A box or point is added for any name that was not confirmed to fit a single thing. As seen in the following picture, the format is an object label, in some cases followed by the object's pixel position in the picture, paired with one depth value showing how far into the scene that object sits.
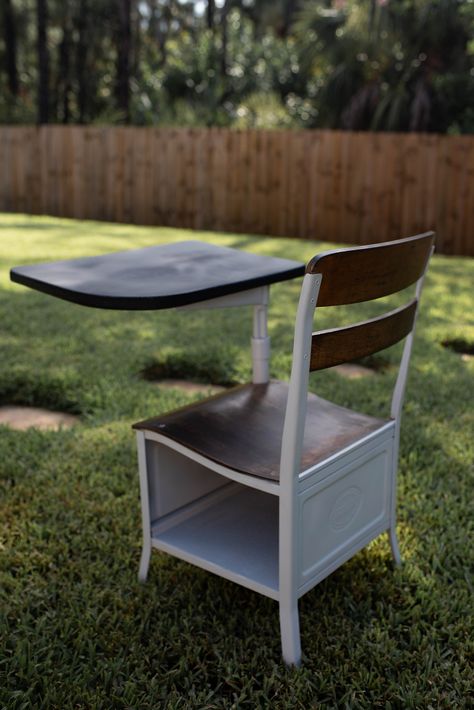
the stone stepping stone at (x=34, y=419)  3.41
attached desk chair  1.78
